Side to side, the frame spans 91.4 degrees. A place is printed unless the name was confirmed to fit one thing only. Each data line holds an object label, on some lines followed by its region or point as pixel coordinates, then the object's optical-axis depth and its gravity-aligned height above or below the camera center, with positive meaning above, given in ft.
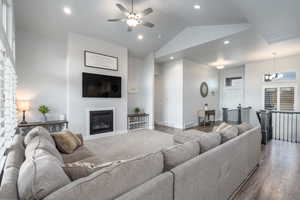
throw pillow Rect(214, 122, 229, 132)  8.92 -1.75
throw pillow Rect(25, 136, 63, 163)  4.40 -1.59
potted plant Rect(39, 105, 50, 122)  13.53 -1.10
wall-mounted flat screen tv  15.55 +1.41
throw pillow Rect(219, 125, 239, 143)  7.02 -1.74
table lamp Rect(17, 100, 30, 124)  12.55 -0.68
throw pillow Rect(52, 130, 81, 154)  7.47 -2.31
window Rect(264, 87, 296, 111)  19.61 +0.07
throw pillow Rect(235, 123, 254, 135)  8.55 -1.80
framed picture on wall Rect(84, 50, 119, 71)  15.67 +4.25
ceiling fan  10.42 +5.99
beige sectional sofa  2.58 -1.89
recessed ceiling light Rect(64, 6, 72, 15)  12.24 +7.46
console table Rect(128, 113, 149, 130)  20.02 -3.19
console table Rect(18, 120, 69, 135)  12.37 -2.48
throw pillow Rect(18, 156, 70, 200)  2.48 -1.48
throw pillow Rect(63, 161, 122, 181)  3.23 -1.64
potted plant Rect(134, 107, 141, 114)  21.01 -1.69
